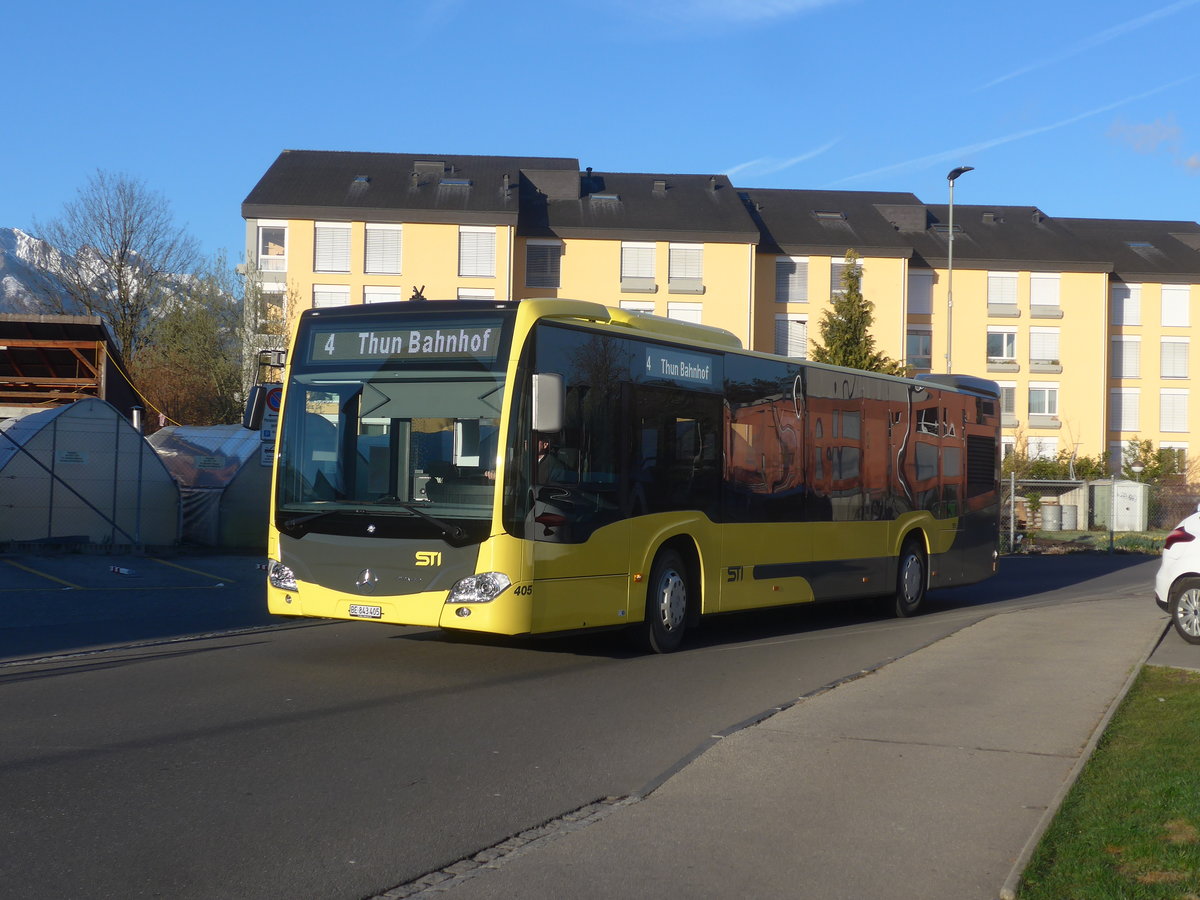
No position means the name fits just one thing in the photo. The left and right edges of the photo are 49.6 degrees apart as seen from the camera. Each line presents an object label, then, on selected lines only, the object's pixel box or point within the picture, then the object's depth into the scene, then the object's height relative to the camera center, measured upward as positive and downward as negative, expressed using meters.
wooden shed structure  34.84 +3.02
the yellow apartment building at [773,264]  54.41 +9.70
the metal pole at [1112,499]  35.56 -0.36
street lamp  37.59 +9.07
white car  13.80 -1.00
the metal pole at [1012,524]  33.16 -1.04
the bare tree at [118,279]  55.00 +8.04
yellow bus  10.66 +0.03
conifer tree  37.19 +4.37
